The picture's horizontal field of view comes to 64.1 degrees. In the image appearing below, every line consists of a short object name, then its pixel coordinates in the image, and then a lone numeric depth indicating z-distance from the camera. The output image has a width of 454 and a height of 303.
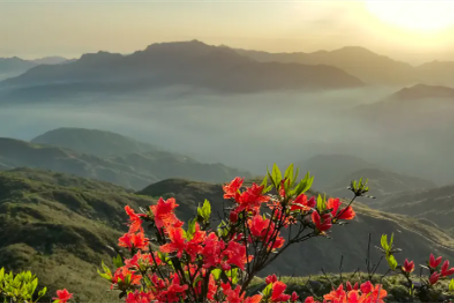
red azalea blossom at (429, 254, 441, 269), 6.01
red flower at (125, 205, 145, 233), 4.62
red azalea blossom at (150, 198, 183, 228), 4.27
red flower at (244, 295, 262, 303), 4.41
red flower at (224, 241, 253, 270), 4.19
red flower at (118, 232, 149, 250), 5.15
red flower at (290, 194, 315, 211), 4.37
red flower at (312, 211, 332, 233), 4.65
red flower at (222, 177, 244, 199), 4.71
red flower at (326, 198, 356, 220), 4.89
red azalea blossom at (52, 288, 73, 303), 5.85
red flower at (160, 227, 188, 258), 4.06
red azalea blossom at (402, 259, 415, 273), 6.21
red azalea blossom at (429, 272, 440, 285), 5.75
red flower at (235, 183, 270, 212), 4.42
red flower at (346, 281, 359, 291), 5.84
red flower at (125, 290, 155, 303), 4.69
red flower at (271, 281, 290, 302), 4.60
